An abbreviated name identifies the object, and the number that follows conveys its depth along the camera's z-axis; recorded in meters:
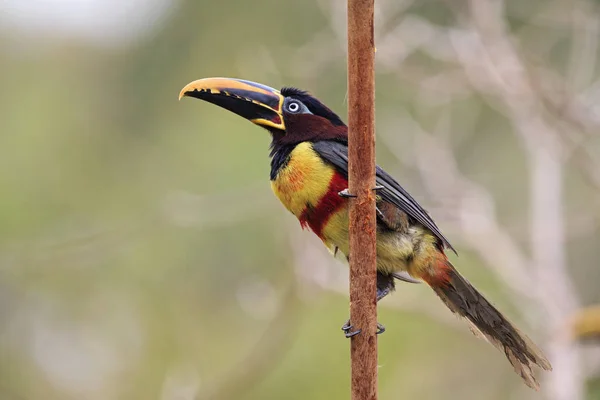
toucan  6.21
